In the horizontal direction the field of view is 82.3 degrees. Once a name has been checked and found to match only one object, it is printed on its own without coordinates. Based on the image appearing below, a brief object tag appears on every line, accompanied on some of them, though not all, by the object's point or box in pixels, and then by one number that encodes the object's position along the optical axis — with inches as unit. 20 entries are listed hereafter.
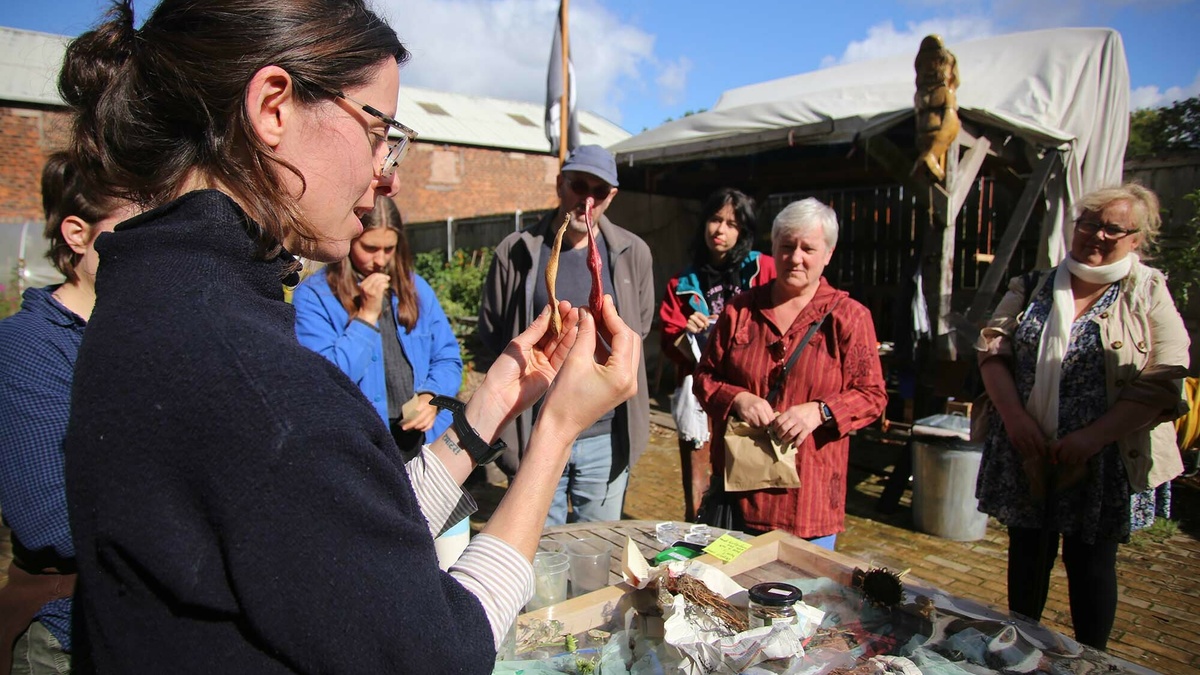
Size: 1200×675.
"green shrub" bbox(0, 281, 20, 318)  430.7
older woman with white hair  100.9
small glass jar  56.9
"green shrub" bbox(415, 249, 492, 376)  459.1
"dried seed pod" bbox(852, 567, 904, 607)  65.1
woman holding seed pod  27.4
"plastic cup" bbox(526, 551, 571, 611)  72.6
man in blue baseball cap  125.0
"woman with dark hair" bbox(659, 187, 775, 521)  151.8
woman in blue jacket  110.0
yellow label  76.0
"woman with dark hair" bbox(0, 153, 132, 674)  52.9
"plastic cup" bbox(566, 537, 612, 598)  77.3
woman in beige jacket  95.9
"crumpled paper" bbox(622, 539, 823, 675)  51.9
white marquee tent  212.4
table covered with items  53.6
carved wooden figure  182.5
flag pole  275.6
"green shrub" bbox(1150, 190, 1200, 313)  202.7
